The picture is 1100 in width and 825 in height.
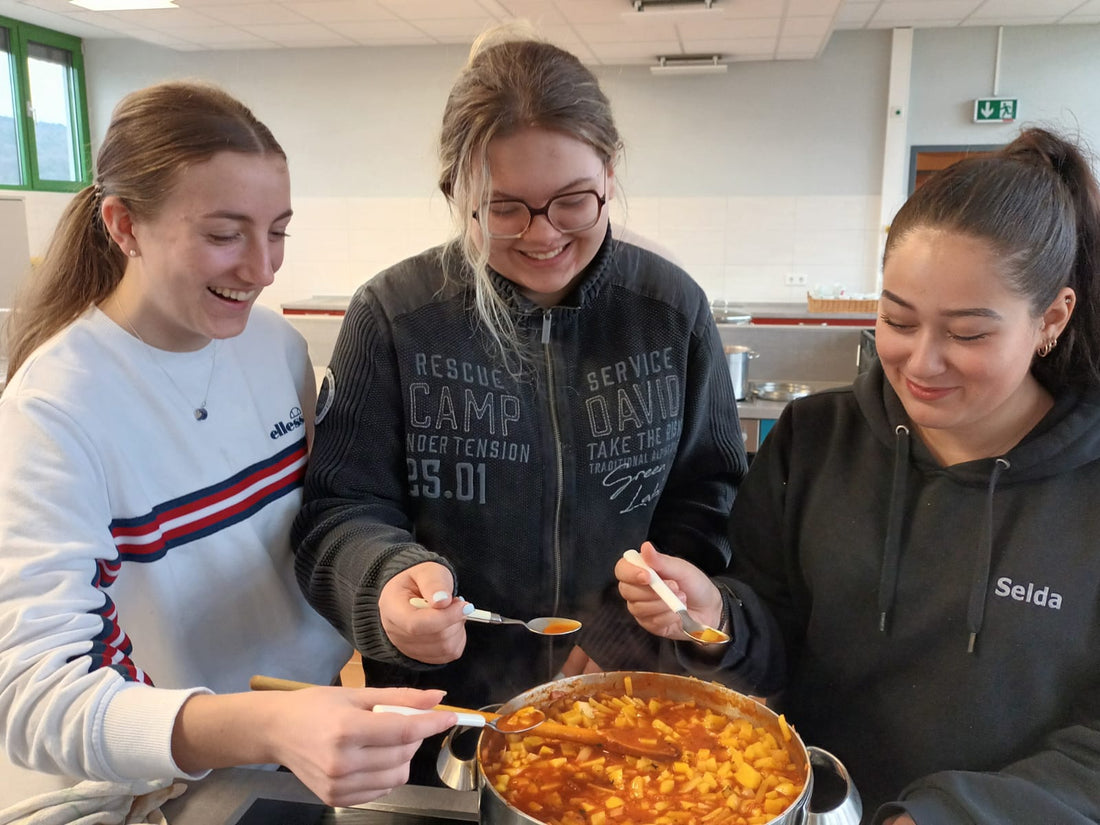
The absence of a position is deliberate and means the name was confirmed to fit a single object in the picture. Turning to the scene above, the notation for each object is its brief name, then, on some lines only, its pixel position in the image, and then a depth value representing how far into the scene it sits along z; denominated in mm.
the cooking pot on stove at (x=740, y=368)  3637
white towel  972
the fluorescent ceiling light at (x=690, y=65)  6344
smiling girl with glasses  1227
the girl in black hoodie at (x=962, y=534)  1009
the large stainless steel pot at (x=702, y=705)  848
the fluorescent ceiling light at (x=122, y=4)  5469
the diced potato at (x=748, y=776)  1009
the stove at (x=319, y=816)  1037
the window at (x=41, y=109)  6535
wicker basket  5586
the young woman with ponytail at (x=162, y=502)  927
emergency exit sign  6215
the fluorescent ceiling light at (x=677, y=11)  5035
